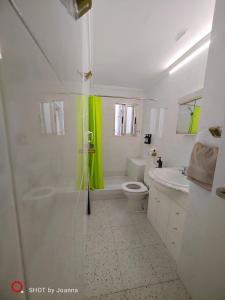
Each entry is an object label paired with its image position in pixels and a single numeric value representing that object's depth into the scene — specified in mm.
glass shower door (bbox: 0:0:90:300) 133
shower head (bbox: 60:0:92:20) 318
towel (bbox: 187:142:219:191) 961
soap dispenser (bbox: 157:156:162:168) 2198
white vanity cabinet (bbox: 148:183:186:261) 1324
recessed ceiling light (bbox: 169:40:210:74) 1501
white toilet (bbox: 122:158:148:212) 2079
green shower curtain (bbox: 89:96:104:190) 2486
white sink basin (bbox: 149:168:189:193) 1315
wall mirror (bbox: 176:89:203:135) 1656
